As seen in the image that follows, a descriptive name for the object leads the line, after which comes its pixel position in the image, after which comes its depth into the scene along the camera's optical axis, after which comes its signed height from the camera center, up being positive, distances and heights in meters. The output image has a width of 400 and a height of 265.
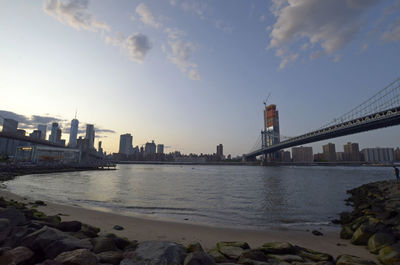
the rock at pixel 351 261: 4.01 -1.76
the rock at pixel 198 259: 3.55 -1.58
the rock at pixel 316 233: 7.62 -2.33
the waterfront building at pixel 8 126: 85.19 +14.19
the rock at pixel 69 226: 5.67 -1.71
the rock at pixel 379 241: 5.27 -1.81
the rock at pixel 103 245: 4.40 -1.72
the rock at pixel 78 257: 3.42 -1.56
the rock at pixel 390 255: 4.41 -1.84
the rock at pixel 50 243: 3.91 -1.52
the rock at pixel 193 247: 4.71 -1.83
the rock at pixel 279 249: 4.88 -1.89
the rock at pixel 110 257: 3.91 -1.74
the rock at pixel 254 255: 4.31 -1.81
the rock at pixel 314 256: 4.55 -1.94
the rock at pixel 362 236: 6.07 -1.92
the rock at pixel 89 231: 5.72 -1.87
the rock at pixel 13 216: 5.16 -1.35
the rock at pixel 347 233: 6.94 -2.13
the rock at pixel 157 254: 3.62 -1.60
